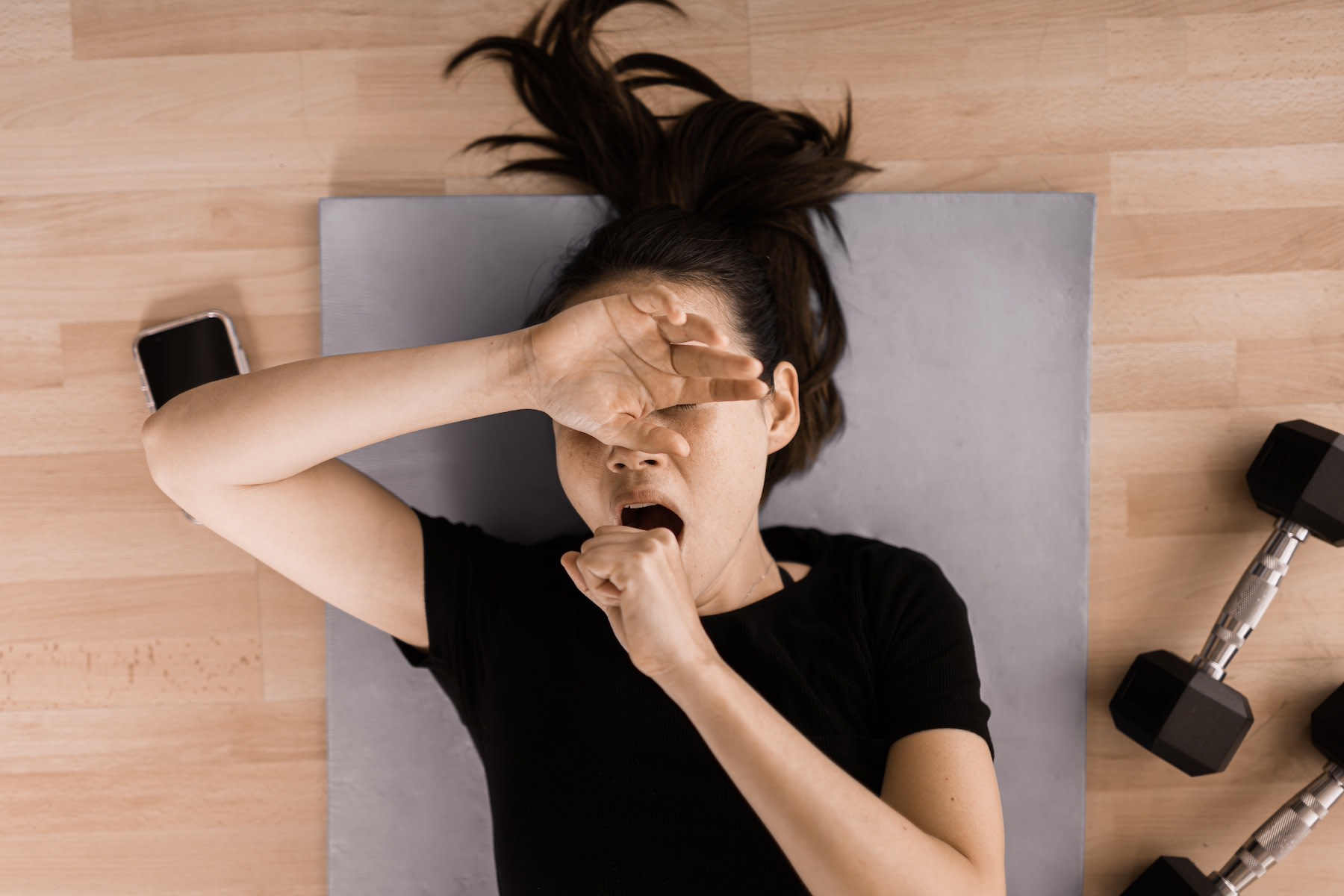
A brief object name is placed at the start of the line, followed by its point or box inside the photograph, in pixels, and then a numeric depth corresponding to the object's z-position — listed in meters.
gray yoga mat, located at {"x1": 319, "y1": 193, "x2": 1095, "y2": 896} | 1.05
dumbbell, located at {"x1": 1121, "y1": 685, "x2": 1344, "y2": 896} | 1.01
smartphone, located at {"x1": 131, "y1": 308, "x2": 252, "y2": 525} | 1.06
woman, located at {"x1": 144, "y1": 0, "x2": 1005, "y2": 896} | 0.68
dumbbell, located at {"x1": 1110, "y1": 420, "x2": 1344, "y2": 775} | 0.99
